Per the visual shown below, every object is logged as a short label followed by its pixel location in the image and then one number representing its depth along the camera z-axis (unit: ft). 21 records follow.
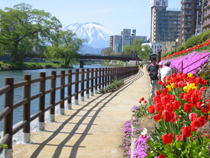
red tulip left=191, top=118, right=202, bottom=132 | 8.12
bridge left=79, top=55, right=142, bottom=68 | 354.54
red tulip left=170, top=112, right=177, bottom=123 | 8.89
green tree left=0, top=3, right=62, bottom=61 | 207.00
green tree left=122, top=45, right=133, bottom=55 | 555.90
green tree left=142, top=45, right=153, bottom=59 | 494.01
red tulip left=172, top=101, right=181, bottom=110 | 10.28
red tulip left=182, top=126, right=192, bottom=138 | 7.98
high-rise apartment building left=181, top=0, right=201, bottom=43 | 371.97
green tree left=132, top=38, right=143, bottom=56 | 497.79
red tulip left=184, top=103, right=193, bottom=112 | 9.81
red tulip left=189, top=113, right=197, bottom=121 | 8.80
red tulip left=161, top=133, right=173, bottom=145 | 7.89
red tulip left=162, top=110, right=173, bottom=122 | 8.73
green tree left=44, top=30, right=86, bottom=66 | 274.16
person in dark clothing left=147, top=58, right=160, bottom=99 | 34.94
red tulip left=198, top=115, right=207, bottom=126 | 8.24
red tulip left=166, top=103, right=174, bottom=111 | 9.83
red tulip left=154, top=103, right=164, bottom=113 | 10.21
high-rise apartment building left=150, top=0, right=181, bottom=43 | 574.15
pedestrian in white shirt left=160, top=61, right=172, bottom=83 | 31.60
